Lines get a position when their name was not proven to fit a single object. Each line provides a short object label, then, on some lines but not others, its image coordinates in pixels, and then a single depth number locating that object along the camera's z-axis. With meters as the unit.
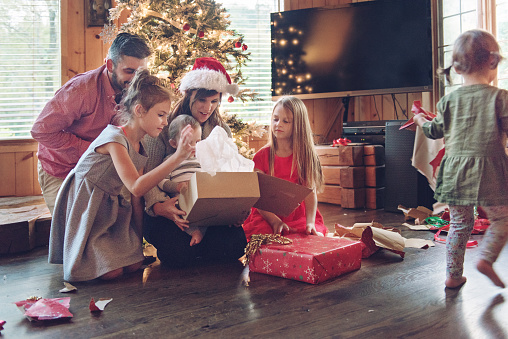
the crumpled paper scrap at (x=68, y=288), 1.67
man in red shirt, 2.23
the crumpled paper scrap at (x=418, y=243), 2.31
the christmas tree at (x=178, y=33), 3.16
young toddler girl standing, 1.57
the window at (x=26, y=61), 3.88
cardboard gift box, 1.64
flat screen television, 3.96
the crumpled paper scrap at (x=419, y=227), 2.77
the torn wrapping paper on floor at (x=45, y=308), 1.39
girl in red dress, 2.27
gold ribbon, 1.86
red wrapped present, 1.71
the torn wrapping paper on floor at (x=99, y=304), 1.45
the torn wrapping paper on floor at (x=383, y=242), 2.10
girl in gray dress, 1.77
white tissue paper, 1.67
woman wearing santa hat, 1.96
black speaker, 3.37
